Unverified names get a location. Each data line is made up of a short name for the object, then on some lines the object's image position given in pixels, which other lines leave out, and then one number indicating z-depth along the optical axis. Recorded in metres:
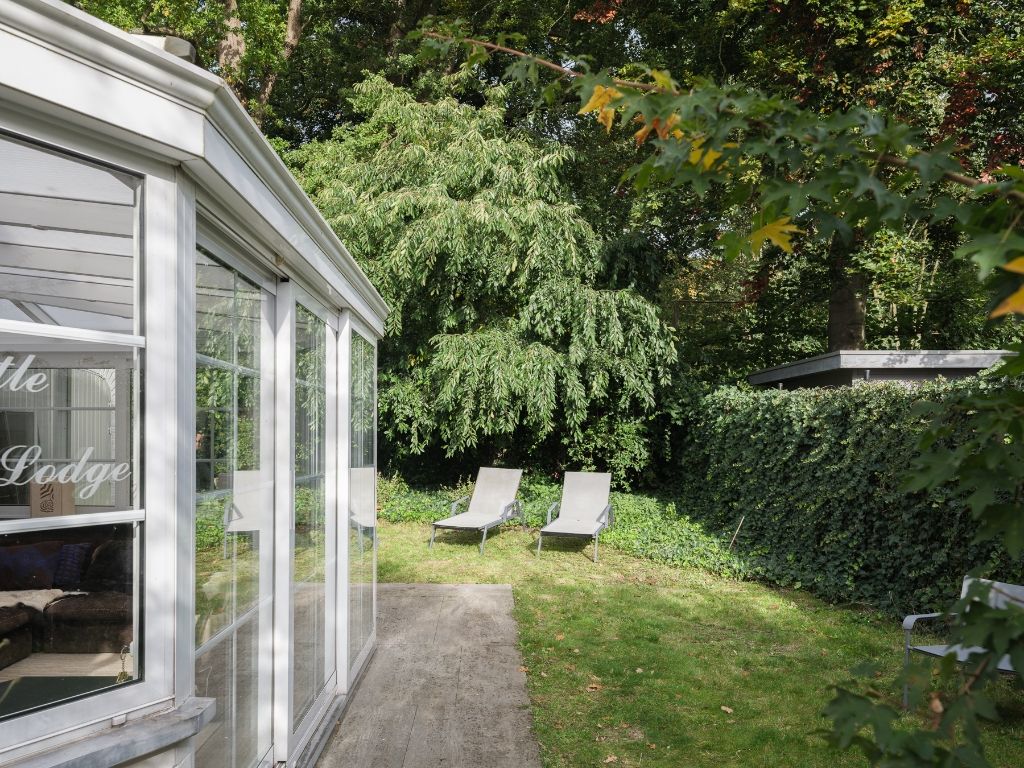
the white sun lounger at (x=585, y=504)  9.32
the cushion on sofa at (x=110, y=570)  1.81
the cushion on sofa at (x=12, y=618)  1.64
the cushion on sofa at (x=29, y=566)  1.64
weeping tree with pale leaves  10.59
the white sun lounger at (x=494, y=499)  9.82
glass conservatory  1.65
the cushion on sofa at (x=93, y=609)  1.75
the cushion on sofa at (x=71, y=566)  1.73
